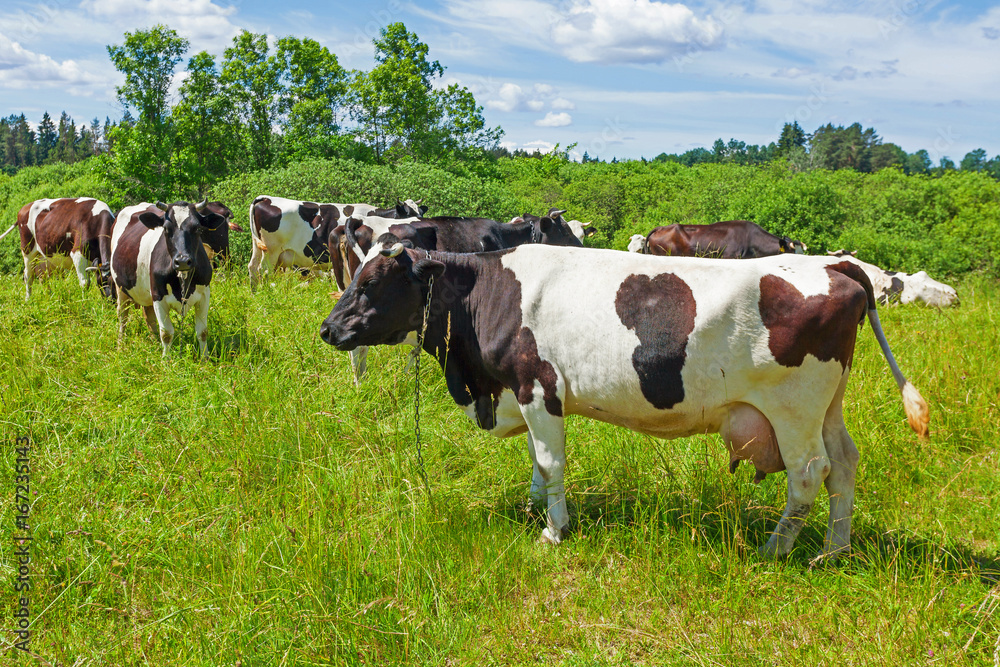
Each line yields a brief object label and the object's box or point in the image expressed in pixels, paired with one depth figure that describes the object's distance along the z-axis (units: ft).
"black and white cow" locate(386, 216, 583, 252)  25.80
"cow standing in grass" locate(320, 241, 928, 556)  12.12
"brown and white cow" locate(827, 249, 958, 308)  38.50
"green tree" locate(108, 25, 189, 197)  95.50
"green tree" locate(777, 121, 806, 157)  303.25
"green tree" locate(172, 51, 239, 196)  99.45
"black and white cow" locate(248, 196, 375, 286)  42.65
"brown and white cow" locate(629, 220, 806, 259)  45.06
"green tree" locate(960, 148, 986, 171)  359.25
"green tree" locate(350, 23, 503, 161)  90.27
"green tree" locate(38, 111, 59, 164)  396.49
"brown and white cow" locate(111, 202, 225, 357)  24.70
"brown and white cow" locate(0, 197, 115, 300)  34.04
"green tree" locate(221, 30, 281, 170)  100.32
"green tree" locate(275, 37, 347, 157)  96.48
